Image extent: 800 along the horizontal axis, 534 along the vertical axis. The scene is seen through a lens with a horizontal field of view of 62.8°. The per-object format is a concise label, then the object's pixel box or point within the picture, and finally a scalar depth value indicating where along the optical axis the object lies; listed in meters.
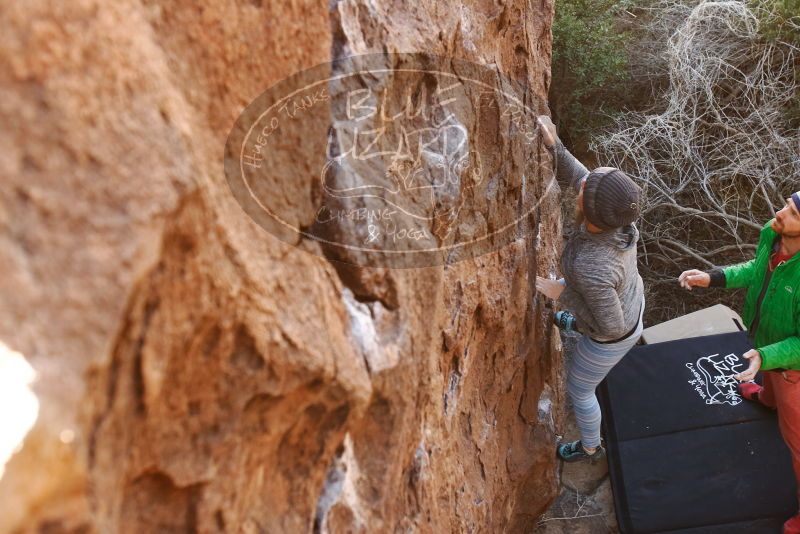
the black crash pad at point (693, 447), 3.03
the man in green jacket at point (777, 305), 2.46
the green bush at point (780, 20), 4.19
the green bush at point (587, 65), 4.59
